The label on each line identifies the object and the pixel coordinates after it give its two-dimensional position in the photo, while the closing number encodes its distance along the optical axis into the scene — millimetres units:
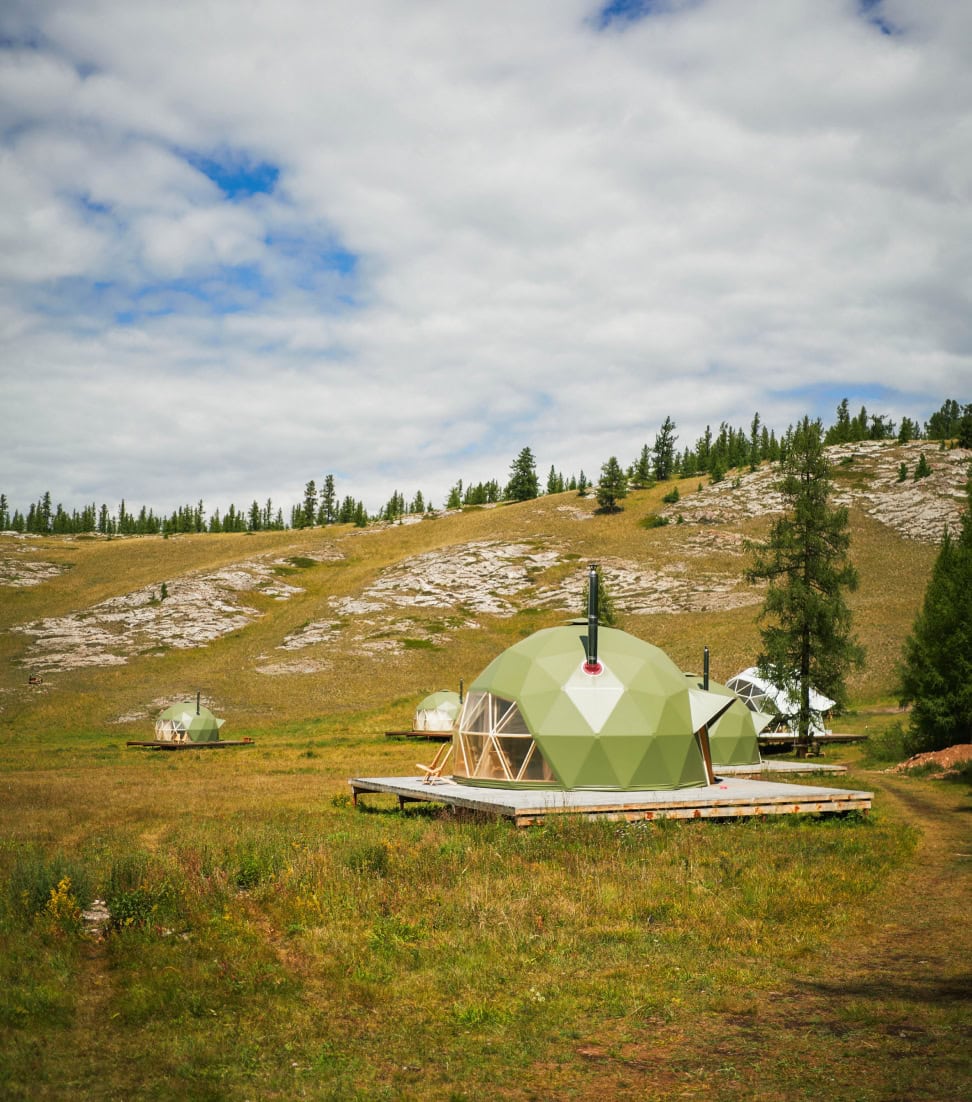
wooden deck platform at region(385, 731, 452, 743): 45062
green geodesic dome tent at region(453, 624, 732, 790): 18109
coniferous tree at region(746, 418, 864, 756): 33281
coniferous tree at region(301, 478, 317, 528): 167875
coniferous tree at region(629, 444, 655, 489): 140750
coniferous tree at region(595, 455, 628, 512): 122062
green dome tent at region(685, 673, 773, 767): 29312
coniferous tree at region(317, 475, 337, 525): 175125
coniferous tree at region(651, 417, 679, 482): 157500
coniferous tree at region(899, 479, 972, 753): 29078
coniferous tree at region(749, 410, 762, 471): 142875
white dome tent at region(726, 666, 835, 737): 39656
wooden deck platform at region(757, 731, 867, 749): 39156
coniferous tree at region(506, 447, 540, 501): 148500
